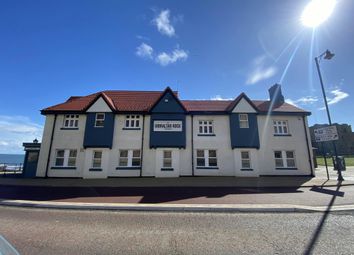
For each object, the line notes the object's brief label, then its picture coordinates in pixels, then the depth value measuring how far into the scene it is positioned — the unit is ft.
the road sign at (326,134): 51.33
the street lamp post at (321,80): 49.47
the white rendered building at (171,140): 60.90
